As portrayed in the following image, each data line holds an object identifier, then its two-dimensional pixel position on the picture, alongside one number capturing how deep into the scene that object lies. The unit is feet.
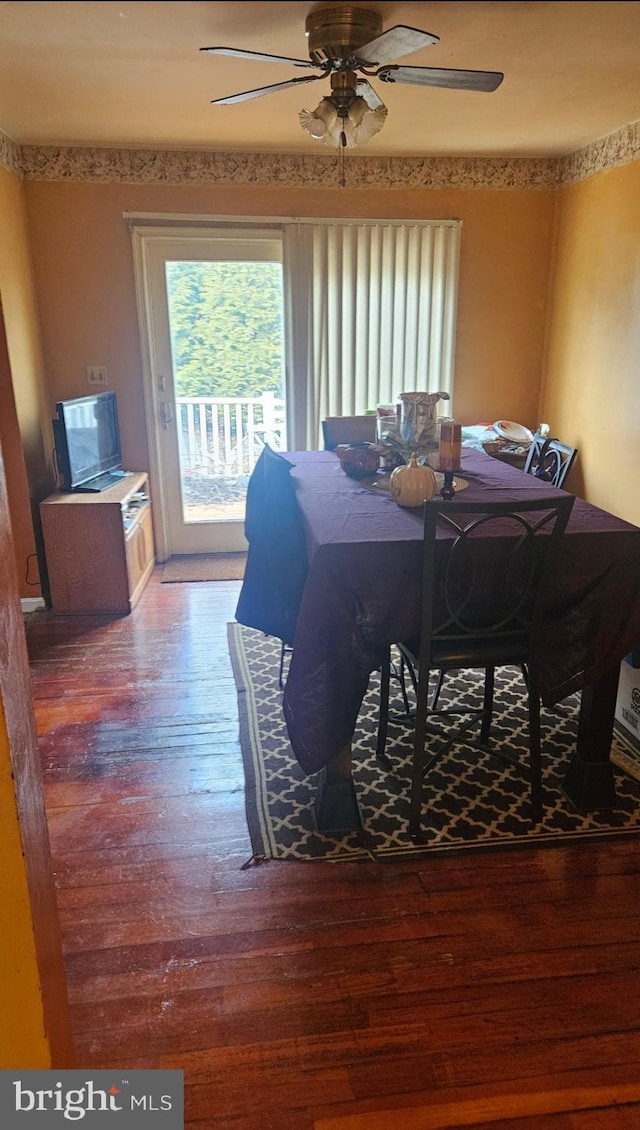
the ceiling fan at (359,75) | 5.00
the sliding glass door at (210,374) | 14.51
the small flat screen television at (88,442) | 12.48
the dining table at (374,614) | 6.50
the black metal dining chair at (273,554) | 7.82
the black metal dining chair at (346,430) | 12.35
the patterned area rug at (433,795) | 6.96
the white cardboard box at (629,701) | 8.64
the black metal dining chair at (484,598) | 6.49
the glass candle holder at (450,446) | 7.62
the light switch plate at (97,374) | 14.51
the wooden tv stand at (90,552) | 12.48
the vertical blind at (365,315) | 14.60
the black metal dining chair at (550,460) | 10.03
